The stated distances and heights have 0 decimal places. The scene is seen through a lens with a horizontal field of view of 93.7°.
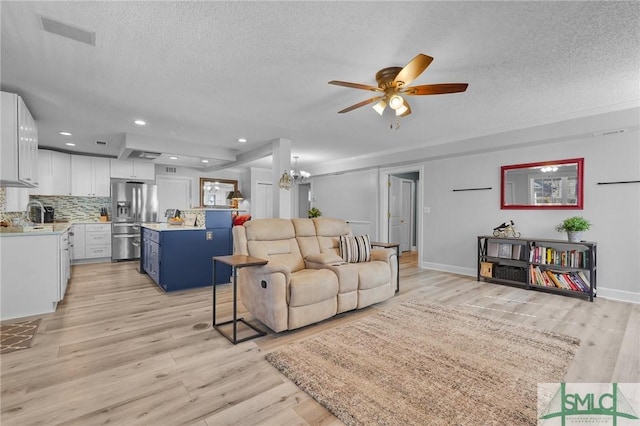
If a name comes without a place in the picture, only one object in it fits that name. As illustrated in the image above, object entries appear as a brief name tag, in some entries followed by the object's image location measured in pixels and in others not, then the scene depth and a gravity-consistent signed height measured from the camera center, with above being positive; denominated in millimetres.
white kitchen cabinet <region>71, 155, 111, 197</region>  6285 +740
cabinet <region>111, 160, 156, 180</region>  6703 +945
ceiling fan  2234 +1052
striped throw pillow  3719 -466
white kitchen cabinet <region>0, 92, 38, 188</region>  3006 +702
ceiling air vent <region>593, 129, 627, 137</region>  3732 +1019
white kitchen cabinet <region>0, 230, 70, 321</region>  3033 -667
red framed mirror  4191 +410
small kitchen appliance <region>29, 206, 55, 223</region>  5817 -69
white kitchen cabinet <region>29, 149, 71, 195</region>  5895 +757
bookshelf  3920 -745
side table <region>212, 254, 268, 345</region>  2504 -644
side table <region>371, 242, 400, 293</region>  3974 -448
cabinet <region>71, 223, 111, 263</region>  6094 -640
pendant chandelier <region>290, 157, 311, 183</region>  7035 +896
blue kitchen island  4141 -583
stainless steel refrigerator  6461 -70
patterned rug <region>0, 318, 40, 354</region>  2438 -1103
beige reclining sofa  2734 -643
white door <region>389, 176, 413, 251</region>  7173 +22
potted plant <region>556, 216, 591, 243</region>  3869 -185
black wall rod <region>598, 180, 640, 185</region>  3728 +394
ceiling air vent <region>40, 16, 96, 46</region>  2023 +1265
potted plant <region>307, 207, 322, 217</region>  5490 -26
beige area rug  1688 -1113
